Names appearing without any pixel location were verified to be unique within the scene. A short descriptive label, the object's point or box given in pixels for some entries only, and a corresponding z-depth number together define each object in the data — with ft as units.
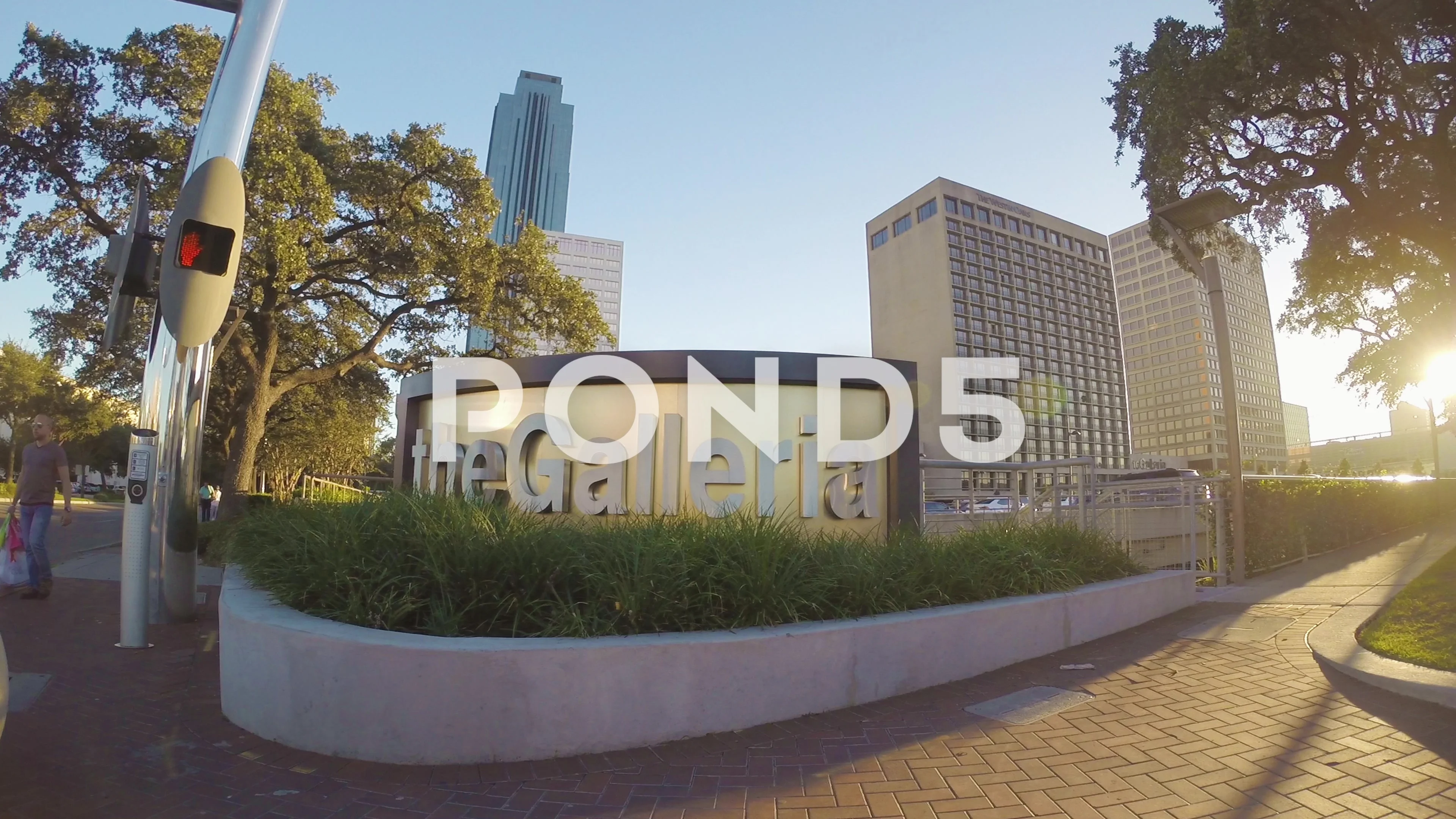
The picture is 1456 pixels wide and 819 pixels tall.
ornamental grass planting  13.83
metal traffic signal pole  19.48
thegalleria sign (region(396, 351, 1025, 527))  28.89
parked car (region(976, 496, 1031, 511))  36.27
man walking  24.39
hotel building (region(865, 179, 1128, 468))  386.52
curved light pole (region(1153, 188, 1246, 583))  29.17
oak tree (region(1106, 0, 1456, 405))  34.65
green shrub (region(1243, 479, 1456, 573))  33.60
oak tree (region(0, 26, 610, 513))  46.85
